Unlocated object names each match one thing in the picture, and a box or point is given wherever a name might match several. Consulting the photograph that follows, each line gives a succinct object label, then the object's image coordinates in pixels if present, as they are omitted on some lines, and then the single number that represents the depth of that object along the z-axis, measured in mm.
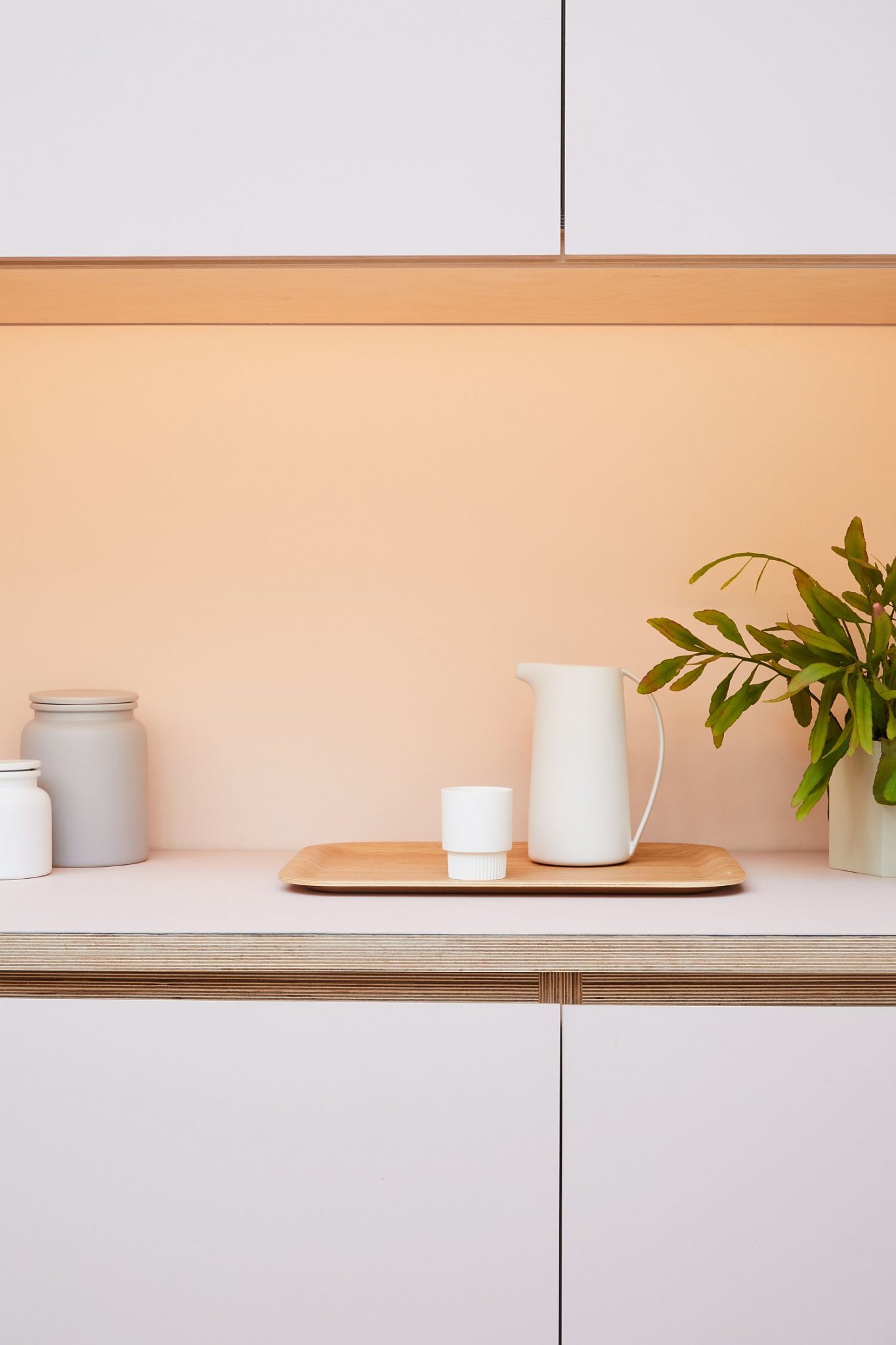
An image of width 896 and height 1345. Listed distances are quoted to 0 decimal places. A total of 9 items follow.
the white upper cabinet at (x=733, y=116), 1112
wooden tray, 1113
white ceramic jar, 1176
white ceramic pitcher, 1208
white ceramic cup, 1118
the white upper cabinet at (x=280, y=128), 1117
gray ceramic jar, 1271
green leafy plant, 1144
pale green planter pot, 1198
